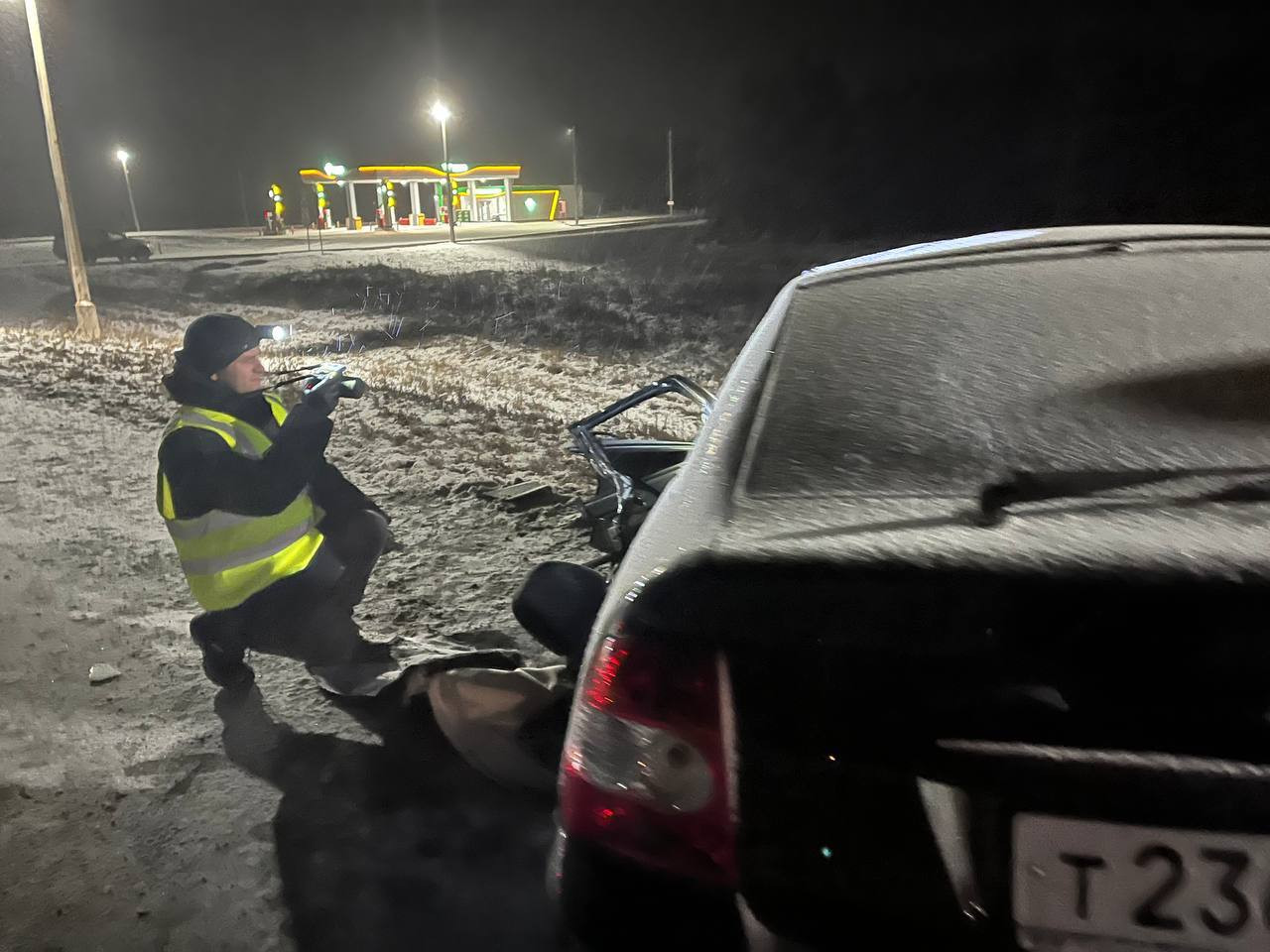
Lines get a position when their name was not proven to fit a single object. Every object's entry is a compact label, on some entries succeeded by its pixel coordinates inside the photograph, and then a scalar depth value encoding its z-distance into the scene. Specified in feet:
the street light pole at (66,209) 51.42
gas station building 174.60
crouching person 10.04
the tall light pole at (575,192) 153.51
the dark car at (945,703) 3.27
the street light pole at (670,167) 170.71
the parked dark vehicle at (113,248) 108.58
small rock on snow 11.46
